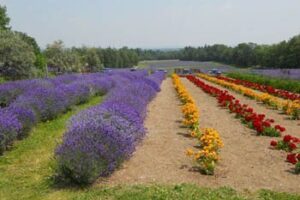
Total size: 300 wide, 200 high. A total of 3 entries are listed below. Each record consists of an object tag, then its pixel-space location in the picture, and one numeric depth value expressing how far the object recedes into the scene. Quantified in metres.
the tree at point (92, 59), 76.19
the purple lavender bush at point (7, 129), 9.32
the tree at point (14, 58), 24.42
